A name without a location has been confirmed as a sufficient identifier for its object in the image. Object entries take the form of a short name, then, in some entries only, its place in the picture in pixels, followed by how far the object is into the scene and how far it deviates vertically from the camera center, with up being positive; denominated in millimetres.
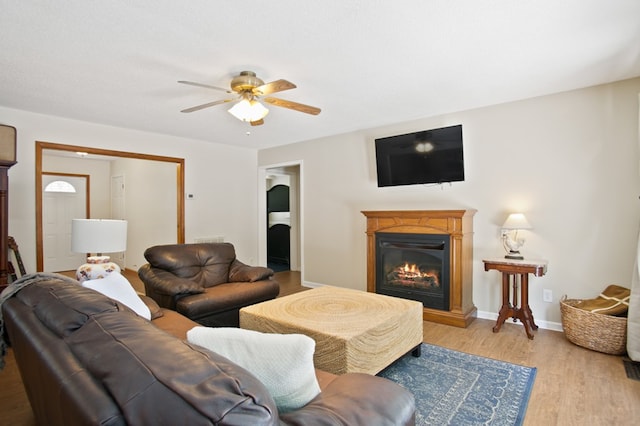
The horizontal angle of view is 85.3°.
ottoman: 2111 -736
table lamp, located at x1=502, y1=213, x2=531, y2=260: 3332 -211
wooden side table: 3170 -692
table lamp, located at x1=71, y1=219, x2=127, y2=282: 2537 -193
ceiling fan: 2676 +971
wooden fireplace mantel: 3613 -343
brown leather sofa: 683 -372
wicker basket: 2787 -972
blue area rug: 2010 -1162
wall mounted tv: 3809 +663
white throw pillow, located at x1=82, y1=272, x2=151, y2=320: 2137 -478
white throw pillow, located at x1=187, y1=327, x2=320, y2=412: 1003 -425
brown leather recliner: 3076 -672
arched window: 6922 +585
